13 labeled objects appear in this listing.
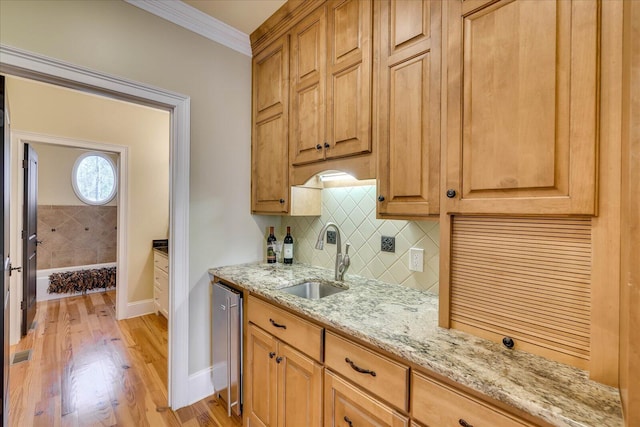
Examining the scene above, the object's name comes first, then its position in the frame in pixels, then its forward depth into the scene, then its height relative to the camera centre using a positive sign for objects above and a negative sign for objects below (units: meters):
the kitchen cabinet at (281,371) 1.28 -0.80
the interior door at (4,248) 1.57 -0.23
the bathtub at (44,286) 4.25 -1.16
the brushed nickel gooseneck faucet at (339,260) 1.75 -0.30
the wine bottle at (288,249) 2.28 -0.30
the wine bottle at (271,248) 2.32 -0.31
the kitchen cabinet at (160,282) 3.34 -0.89
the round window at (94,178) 4.95 +0.55
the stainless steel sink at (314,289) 1.78 -0.49
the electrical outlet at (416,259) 1.58 -0.26
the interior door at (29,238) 2.88 -0.31
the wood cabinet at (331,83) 1.48 +0.74
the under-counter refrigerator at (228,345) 1.77 -0.87
